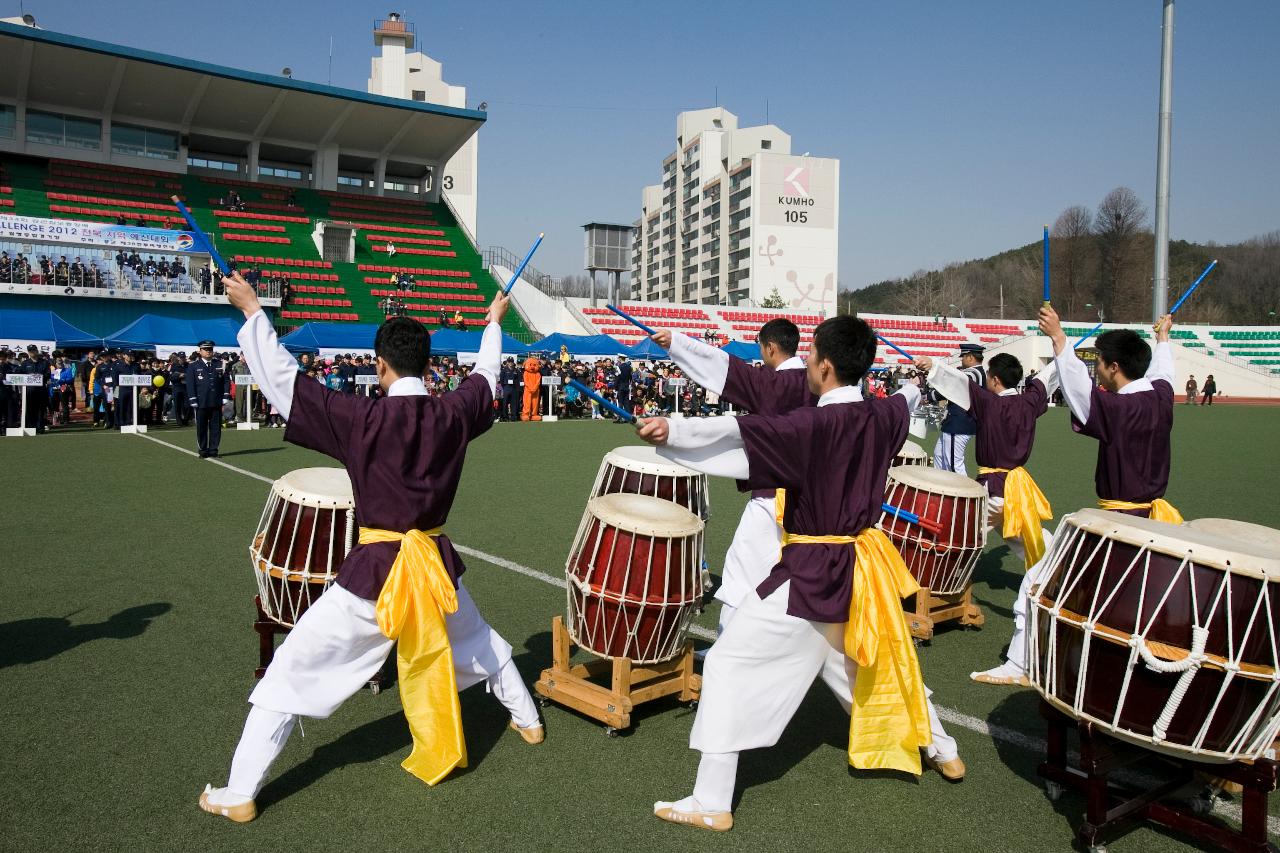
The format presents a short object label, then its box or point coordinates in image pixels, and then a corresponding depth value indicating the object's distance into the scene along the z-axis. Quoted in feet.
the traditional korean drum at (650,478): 16.17
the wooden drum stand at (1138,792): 9.59
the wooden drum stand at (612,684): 12.78
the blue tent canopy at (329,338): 69.56
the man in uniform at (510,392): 75.10
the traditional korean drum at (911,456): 21.77
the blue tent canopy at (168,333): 64.39
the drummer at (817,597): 10.28
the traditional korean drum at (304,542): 13.25
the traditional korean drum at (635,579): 12.94
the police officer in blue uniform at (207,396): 42.27
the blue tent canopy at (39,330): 64.44
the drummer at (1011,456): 17.31
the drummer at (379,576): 10.38
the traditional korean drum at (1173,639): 9.14
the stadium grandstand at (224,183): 87.53
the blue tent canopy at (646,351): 85.35
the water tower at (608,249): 132.98
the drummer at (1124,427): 14.32
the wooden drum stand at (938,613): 17.07
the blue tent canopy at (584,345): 82.02
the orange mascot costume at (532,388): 75.36
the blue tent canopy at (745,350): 85.70
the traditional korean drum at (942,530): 17.20
